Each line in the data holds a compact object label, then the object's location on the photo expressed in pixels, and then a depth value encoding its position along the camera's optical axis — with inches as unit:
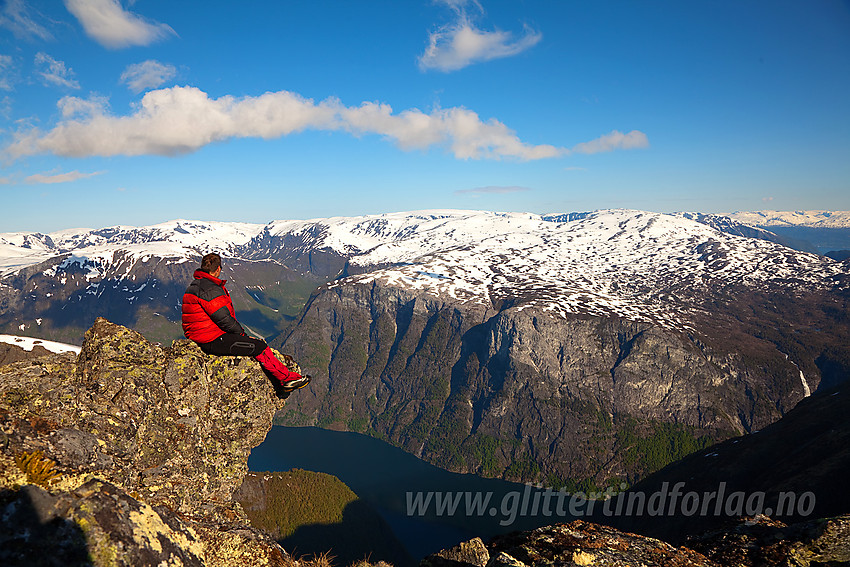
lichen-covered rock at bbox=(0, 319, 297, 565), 277.4
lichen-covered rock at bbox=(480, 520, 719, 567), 506.3
